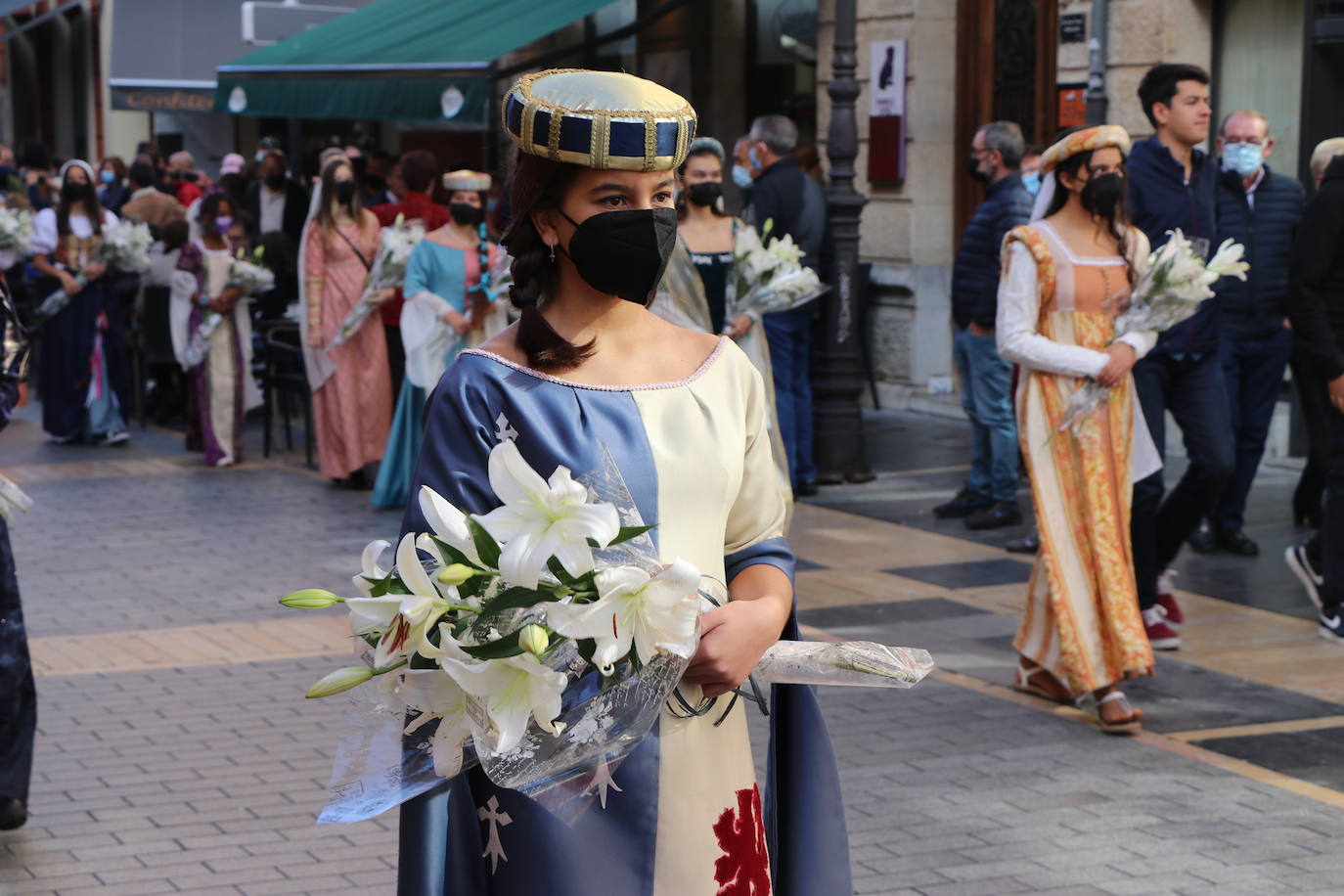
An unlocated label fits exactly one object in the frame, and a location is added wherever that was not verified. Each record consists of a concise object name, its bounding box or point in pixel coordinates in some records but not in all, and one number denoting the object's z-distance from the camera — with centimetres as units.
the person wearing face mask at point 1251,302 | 970
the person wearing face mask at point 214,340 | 1352
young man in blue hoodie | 751
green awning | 1581
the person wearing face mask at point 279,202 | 1845
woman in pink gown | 1245
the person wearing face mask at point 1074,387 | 668
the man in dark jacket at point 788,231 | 1180
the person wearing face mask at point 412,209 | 1281
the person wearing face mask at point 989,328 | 1048
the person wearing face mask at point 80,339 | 1469
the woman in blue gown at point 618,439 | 285
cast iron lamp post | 1216
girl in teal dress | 1111
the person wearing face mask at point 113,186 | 2033
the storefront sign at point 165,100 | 2969
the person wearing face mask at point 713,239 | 1040
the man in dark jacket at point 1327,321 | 784
